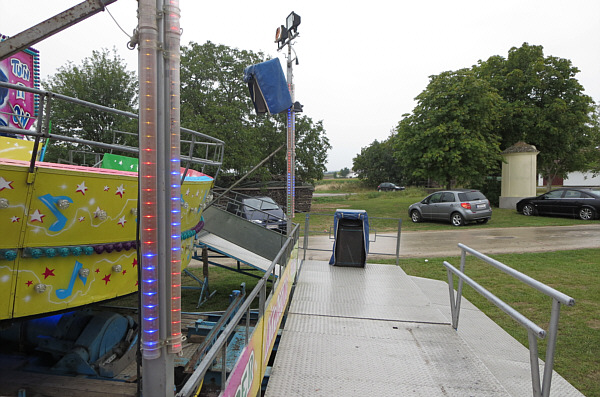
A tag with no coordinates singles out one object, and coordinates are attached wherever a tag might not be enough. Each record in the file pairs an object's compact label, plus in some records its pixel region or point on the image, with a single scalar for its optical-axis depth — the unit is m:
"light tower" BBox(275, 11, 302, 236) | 6.28
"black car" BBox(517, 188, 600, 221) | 16.62
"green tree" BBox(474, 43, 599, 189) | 22.89
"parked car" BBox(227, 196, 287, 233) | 11.17
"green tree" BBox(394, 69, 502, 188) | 19.41
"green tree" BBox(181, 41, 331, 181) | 17.91
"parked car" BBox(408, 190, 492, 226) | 16.11
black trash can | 7.25
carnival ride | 2.84
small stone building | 21.83
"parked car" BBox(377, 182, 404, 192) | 49.85
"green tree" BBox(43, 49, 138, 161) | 14.22
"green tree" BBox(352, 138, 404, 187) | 53.94
